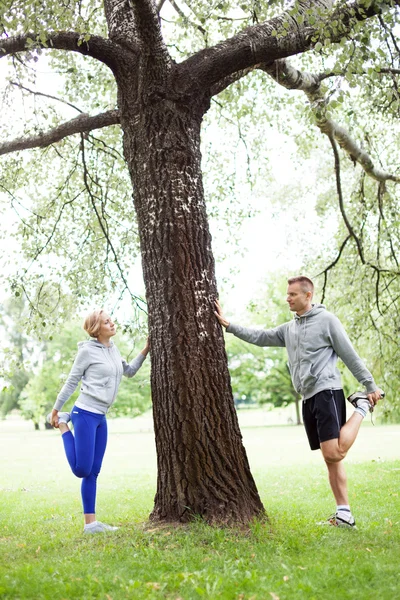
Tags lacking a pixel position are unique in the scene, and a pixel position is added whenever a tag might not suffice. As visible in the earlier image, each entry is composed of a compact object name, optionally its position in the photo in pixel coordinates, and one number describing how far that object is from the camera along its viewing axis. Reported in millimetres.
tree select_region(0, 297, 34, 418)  51762
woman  5934
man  5770
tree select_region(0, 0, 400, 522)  5605
